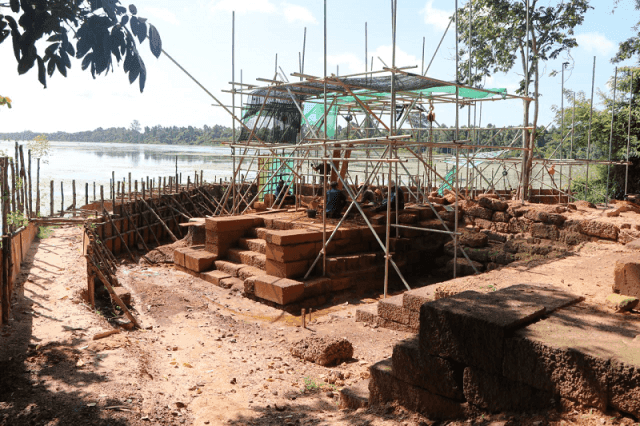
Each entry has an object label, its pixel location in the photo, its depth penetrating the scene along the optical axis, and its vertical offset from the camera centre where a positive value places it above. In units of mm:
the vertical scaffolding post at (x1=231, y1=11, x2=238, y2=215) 12609 +2458
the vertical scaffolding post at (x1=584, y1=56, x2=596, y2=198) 16422 +3403
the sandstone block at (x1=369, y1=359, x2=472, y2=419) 3674 -1836
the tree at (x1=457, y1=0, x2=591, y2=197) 18469 +5734
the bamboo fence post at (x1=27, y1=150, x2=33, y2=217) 10342 -613
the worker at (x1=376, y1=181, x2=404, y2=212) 11844 -794
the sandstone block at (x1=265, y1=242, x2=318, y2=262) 9461 -1650
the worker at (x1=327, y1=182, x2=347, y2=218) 11750 -777
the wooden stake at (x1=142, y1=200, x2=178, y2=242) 14828 -1619
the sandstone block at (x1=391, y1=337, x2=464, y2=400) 3658 -1573
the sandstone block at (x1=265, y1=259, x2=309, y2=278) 9500 -1983
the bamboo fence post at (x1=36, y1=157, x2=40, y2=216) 11430 -974
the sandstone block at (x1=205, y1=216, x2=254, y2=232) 11109 -1283
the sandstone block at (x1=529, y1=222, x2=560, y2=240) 10893 -1296
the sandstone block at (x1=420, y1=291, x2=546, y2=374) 3398 -1131
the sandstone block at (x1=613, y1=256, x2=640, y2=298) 4676 -1000
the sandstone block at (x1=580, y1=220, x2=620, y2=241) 10086 -1139
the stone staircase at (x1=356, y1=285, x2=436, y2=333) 6759 -2118
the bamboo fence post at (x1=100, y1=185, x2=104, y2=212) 12797 -975
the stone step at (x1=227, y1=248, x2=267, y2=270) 10430 -1976
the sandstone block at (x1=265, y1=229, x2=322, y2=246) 9406 -1341
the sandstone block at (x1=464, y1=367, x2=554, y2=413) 3188 -1520
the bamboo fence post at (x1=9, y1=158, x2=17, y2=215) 8734 -437
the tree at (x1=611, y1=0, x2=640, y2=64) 18938 +5093
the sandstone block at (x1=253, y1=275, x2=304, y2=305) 8903 -2260
